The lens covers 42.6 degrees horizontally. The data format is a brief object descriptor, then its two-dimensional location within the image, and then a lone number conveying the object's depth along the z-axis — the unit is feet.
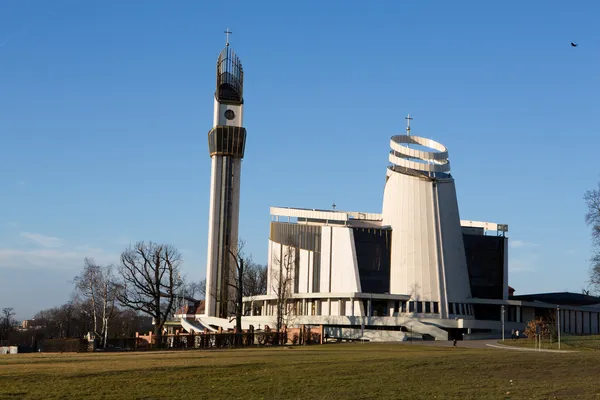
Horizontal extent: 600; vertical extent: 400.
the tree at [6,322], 446.19
